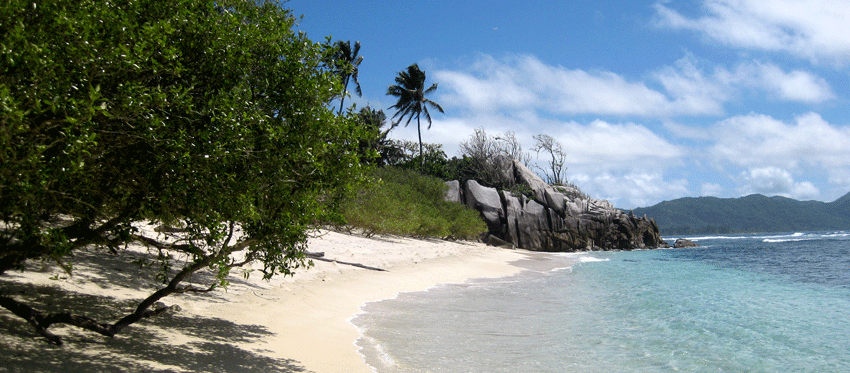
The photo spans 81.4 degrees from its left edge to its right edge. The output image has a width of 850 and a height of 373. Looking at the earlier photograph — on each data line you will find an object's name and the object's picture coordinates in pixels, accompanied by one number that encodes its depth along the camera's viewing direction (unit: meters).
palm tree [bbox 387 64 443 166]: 49.06
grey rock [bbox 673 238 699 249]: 55.92
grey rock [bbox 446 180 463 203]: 40.57
